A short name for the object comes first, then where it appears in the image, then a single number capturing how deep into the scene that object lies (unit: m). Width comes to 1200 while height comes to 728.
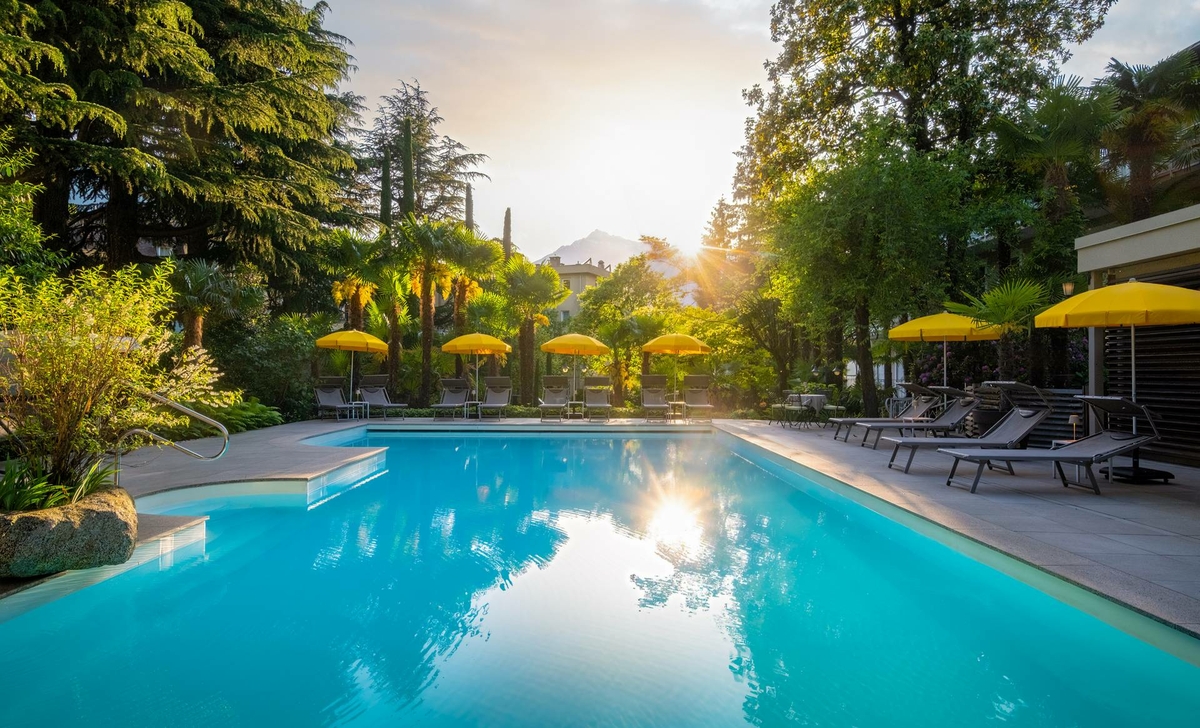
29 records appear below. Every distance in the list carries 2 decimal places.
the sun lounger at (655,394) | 15.65
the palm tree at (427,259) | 16.08
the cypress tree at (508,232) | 28.40
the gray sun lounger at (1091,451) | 5.84
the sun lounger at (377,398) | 15.48
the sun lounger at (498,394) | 16.30
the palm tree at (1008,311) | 8.86
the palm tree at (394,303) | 16.78
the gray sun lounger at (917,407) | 9.75
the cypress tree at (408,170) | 25.27
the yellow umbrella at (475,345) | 15.49
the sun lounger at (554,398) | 15.66
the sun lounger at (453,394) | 16.25
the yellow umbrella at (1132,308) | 6.10
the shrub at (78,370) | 4.08
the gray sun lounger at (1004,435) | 6.63
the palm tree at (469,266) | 16.47
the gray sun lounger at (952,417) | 8.73
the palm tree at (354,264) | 16.69
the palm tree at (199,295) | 11.36
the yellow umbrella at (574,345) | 15.52
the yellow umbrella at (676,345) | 15.30
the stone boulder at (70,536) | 3.71
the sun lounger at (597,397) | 16.14
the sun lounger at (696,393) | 15.80
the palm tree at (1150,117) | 11.98
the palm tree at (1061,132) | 11.10
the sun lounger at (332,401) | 14.71
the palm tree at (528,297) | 17.52
